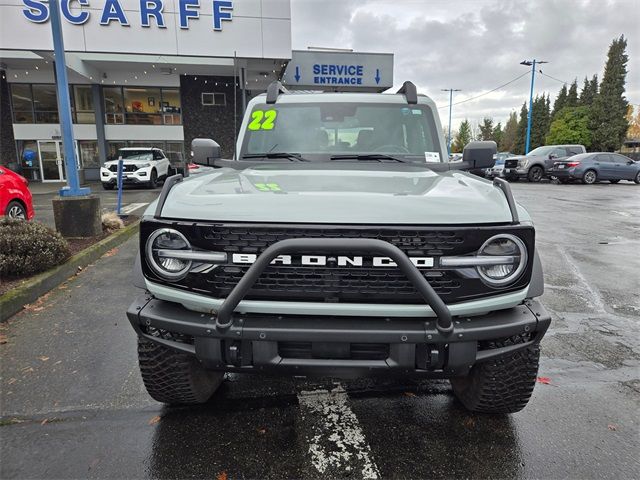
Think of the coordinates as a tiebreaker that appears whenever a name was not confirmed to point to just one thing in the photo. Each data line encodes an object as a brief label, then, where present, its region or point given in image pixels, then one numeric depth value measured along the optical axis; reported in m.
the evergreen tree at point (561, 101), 54.25
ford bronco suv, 1.80
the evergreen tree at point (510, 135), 73.25
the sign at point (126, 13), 16.62
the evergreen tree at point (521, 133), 64.40
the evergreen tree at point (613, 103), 42.56
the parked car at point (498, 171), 21.51
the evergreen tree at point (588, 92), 49.80
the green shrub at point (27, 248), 4.54
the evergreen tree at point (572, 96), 52.50
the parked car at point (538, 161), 20.86
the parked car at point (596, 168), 19.55
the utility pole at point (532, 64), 36.38
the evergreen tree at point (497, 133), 84.19
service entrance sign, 21.88
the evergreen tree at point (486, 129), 88.81
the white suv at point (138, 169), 17.62
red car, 6.54
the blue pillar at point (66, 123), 6.43
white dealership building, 17.03
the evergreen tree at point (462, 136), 86.75
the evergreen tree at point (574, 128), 45.34
